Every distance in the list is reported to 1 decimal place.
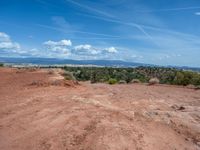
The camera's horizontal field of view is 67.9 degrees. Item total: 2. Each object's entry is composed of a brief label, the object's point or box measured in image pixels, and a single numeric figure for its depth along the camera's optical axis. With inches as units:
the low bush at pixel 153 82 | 558.8
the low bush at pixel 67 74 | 570.6
